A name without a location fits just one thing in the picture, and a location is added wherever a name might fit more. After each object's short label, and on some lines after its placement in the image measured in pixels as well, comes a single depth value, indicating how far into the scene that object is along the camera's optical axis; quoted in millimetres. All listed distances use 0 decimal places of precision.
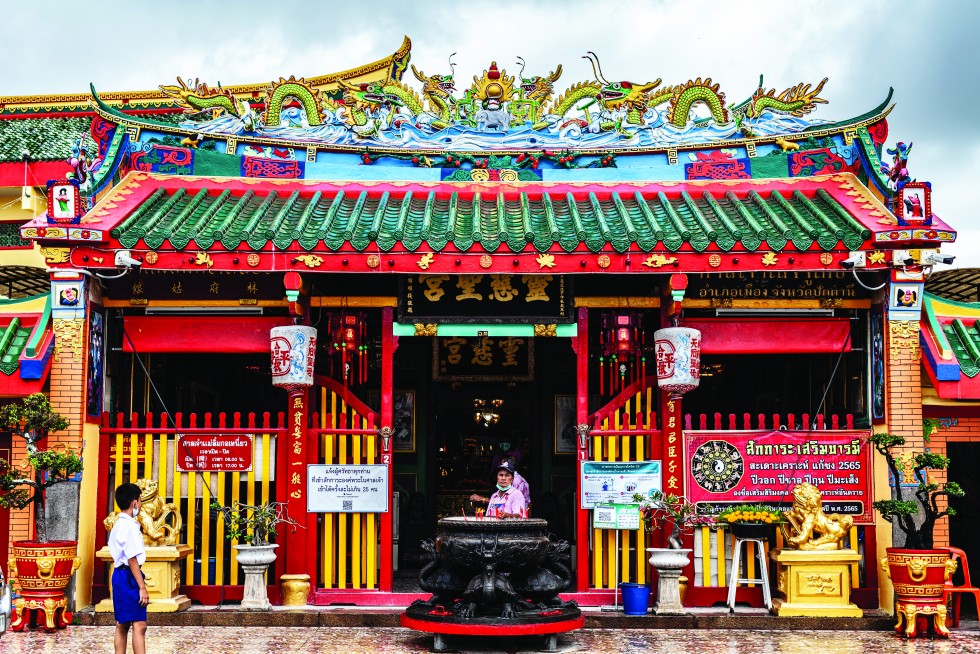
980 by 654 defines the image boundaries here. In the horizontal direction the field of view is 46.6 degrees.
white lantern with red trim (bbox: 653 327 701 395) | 11031
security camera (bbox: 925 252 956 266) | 10969
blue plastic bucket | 10602
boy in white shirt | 7668
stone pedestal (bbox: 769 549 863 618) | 10547
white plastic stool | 10875
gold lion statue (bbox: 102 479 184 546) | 10766
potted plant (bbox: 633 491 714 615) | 10656
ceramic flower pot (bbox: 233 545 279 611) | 10727
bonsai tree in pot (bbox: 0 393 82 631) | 10156
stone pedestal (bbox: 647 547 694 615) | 10641
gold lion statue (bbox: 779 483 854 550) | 10648
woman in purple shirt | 10836
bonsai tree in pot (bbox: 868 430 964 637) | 10078
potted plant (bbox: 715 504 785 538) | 10758
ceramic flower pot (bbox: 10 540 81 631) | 10250
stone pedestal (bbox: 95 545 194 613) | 10586
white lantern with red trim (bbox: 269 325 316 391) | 11086
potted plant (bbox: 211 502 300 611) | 10742
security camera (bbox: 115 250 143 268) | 10805
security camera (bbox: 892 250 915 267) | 10930
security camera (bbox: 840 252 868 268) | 10891
